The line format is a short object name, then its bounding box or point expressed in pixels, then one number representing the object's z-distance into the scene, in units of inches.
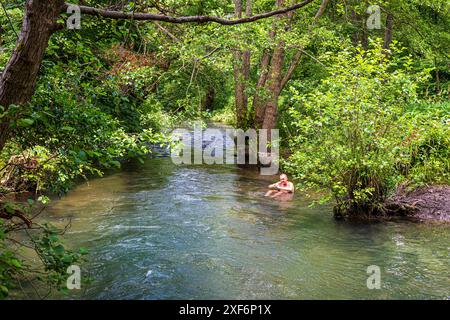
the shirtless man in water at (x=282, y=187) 550.0
